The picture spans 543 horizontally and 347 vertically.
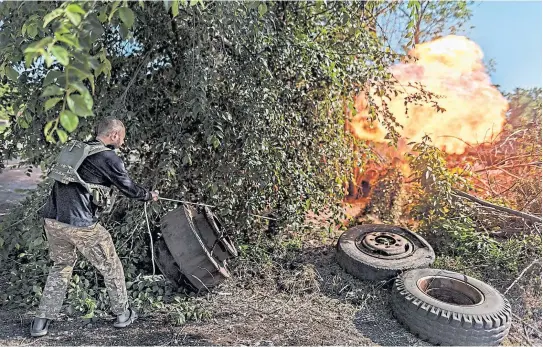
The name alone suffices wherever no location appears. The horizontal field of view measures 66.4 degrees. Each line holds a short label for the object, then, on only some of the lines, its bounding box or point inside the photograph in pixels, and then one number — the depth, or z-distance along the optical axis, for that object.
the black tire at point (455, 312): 3.63
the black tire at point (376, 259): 4.59
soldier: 3.38
